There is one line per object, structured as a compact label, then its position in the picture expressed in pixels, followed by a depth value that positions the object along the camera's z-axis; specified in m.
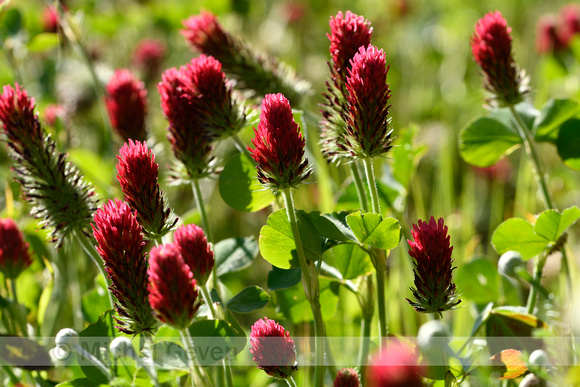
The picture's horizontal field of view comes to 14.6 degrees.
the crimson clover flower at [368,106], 0.86
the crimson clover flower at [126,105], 0.99
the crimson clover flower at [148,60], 1.48
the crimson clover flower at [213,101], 0.91
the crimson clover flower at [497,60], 0.94
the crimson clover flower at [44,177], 0.92
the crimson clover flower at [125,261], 0.85
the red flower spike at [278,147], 0.86
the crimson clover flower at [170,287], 0.82
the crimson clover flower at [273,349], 0.85
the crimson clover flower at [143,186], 0.87
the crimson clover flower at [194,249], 0.85
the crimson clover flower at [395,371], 0.78
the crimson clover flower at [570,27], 1.36
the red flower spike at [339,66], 0.89
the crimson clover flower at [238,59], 0.99
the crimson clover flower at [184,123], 0.92
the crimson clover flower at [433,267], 0.85
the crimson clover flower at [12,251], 0.94
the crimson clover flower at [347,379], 0.85
